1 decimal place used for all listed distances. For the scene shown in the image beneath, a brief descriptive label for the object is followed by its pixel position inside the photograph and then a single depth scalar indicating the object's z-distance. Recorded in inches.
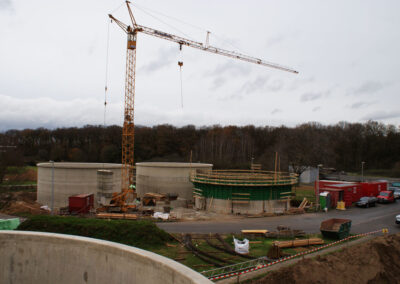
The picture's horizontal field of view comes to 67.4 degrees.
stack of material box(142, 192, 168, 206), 1408.7
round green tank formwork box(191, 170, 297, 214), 1237.1
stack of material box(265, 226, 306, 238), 864.3
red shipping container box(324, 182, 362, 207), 1373.0
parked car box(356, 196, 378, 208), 1355.8
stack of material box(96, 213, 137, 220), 1111.6
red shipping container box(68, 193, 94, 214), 1200.2
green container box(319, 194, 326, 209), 1285.7
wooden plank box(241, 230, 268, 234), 869.2
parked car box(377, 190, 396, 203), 1479.3
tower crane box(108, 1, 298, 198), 1568.7
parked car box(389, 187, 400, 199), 1648.6
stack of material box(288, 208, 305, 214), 1251.2
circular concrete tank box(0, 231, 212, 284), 378.9
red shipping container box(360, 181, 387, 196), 1583.4
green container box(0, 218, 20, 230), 887.1
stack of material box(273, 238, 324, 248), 753.6
